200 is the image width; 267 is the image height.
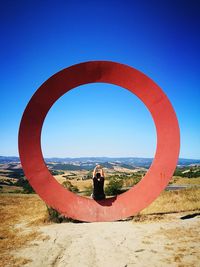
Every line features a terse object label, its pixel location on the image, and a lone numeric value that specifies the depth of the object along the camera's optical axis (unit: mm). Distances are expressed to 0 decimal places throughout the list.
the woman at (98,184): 9320
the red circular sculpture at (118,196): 8703
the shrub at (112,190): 16469
